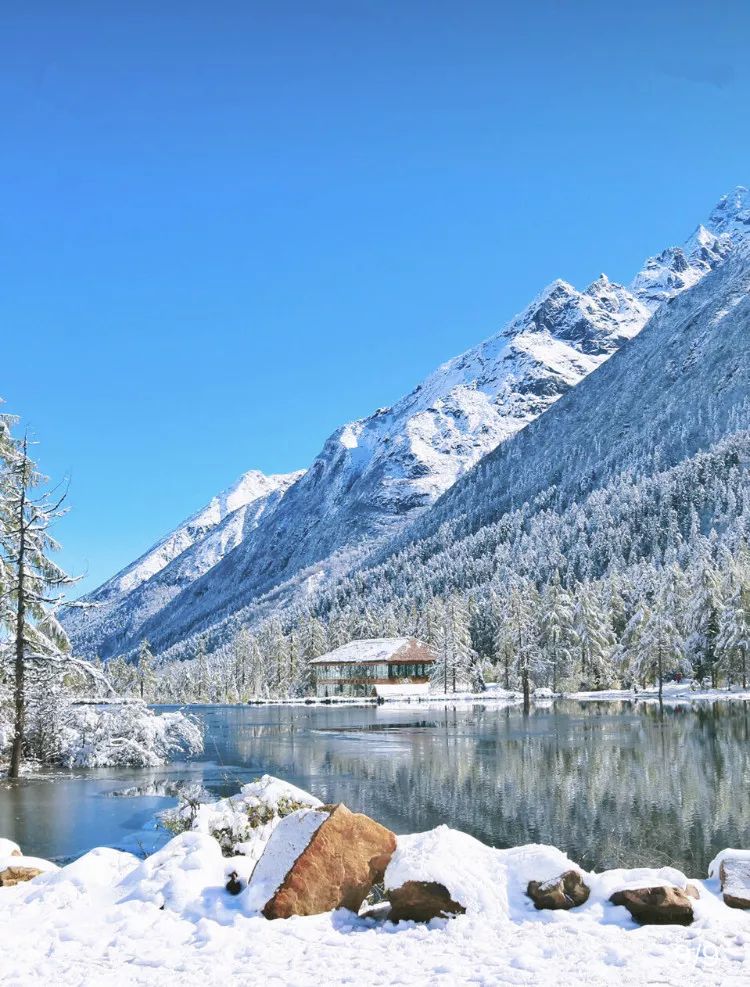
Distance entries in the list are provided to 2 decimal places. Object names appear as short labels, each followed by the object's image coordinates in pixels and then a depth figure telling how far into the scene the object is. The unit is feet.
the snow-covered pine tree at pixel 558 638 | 306.76
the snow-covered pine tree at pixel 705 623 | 261.24
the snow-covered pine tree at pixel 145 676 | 428.97
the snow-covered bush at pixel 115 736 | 99.76
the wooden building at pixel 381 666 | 338.75
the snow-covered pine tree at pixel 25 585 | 82.74
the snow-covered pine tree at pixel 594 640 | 305.53
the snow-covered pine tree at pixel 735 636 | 243.81
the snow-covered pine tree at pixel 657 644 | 258.57
